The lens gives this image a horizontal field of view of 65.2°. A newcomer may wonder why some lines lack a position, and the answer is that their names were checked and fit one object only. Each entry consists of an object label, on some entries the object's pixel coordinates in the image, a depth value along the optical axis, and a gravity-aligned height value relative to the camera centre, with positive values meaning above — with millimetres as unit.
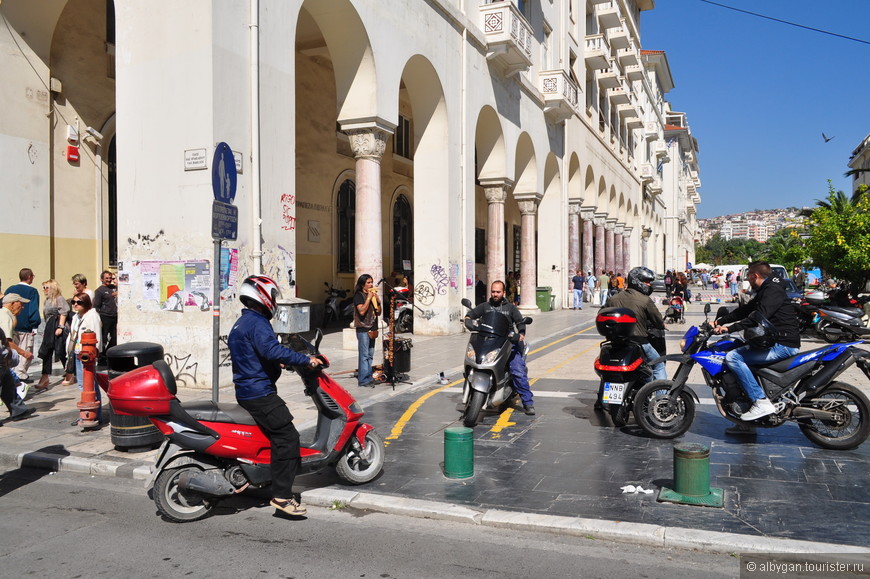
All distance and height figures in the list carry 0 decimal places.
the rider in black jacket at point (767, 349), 6492 -526
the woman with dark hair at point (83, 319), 8680 -385
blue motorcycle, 6320 -1057
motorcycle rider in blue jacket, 4840 -696
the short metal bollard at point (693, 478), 4941 -1400
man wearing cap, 7637 -752
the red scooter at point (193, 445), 4805 -1116
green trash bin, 27328 -404
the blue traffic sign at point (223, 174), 7098 +1226
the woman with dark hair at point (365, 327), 10219 -575
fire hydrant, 7492 -1086
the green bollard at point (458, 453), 5672 -1377
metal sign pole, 7004 -307
